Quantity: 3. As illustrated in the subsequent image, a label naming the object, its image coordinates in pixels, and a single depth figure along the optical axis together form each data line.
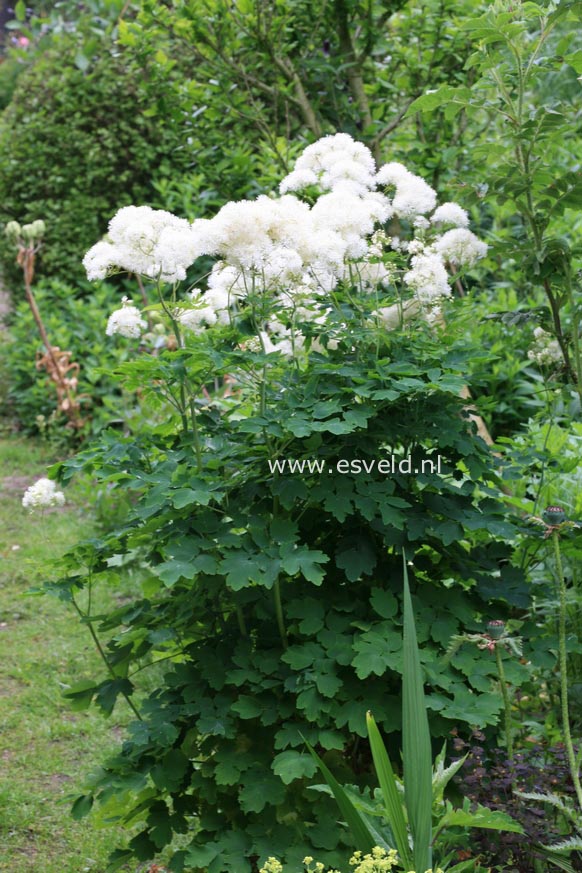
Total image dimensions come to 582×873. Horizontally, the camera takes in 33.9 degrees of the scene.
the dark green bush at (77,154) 7.84
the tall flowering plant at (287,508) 2.14
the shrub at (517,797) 2.05
